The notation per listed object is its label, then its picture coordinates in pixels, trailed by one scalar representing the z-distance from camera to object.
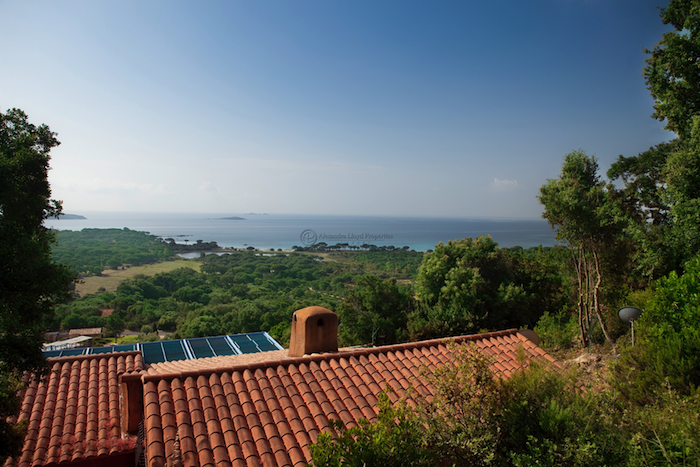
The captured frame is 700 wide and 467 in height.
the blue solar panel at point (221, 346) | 15.31
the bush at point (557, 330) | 12.41
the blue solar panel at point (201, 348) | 14.47
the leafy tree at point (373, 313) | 19.39
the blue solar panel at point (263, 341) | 16.25
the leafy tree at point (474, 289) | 17.03
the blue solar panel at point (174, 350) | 13.74
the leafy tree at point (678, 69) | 9.77
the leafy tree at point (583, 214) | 10.48
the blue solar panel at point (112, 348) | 14.34
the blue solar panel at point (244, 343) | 15.65
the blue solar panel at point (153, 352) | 13.44
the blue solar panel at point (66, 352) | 13.81
